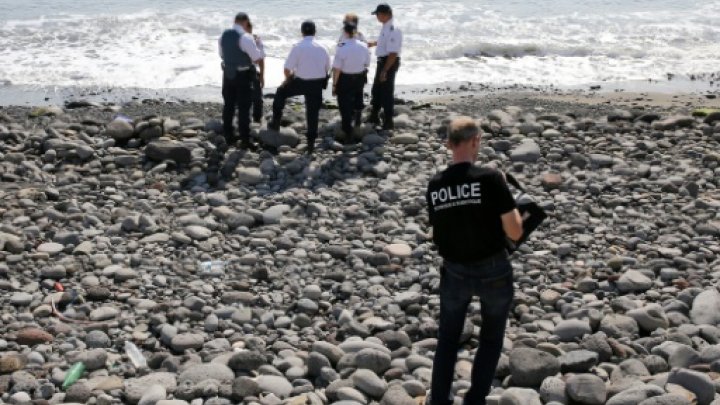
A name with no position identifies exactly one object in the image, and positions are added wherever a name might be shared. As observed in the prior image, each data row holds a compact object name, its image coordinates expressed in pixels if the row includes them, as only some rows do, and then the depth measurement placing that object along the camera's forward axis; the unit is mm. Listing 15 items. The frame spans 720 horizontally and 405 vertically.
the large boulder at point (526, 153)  11891
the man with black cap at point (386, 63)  12938
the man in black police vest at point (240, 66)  11977
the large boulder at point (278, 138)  12609
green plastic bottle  6533
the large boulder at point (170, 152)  11828
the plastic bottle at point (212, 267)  8742
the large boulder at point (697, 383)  5863
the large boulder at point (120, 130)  12500
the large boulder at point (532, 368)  6332
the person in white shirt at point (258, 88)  12411
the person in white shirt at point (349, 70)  12383
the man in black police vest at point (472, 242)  5297
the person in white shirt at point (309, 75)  12156
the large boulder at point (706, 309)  7285
